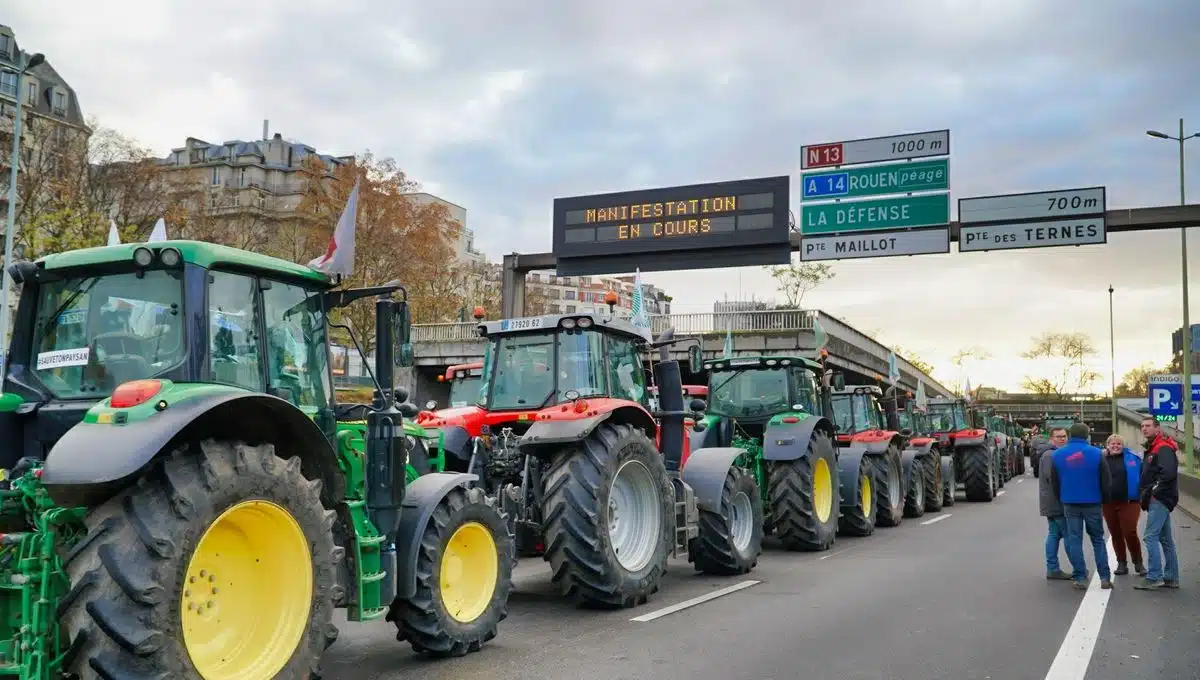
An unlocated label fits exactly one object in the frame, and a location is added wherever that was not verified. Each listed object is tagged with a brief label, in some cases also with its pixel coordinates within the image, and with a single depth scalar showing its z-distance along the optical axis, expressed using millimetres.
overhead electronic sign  18500
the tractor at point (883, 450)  16422
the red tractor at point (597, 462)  8109
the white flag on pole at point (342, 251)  5961
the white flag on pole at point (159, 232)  7141
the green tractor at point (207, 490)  4242
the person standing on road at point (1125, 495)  10438
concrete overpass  35281
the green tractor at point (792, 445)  12875
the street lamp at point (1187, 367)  26858
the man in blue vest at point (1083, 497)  9969
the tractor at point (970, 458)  23250
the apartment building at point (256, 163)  81062
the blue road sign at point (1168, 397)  27984
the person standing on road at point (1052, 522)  10555
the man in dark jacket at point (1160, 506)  9867
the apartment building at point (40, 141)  32000
